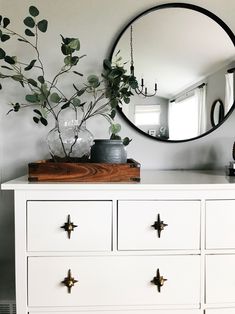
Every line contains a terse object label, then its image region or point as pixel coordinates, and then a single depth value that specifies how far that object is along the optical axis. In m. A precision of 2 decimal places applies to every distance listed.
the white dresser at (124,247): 1.37
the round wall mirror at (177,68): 1.84
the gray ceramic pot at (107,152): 1.53
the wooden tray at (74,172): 1.44
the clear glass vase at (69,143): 1.66
